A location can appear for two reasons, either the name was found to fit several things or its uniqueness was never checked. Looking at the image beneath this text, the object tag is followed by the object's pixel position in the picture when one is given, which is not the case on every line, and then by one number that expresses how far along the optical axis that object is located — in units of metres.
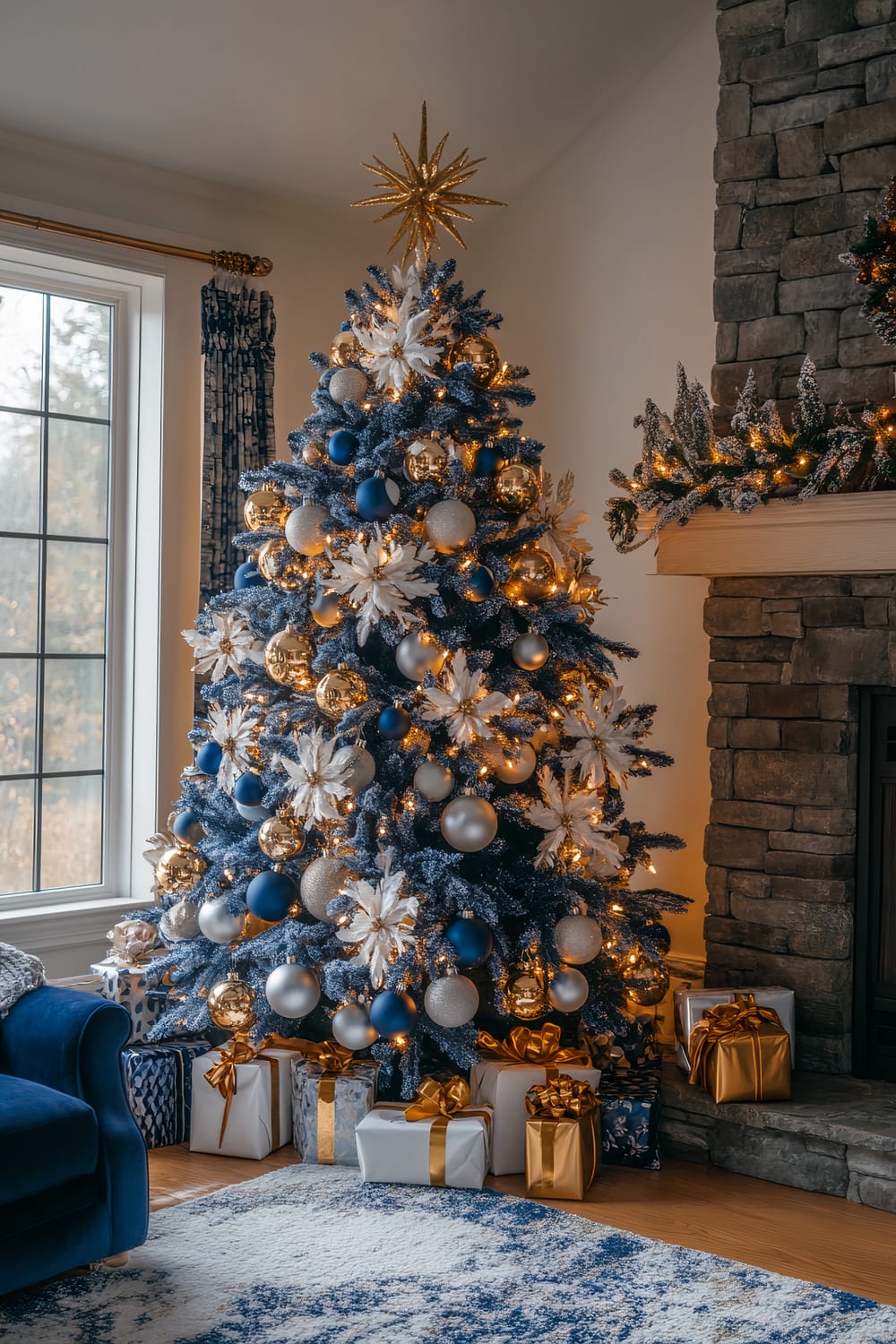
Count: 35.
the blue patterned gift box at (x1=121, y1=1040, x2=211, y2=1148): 3.32
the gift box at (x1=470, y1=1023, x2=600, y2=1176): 3.15
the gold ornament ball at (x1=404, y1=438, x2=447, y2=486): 3.21
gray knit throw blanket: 2.83
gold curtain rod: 3.84
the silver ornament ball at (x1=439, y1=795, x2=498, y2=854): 3.07
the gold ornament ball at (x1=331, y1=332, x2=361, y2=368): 3.45
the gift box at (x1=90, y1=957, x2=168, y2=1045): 3.50
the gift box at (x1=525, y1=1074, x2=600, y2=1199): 2.99
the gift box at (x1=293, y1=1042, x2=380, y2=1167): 3.18
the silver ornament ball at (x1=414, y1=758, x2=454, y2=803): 3.12
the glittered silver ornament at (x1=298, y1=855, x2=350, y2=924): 3.18
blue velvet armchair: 2.41
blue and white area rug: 2.36
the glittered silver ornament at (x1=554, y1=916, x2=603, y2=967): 3.17
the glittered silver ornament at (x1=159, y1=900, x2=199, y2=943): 3.47
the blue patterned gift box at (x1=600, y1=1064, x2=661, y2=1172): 3.22
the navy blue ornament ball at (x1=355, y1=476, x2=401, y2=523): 3.18
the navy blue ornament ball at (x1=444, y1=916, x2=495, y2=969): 3.04
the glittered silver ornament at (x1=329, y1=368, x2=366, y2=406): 3.36
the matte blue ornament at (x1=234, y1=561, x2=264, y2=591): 3.59
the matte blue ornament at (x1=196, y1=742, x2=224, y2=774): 3.49
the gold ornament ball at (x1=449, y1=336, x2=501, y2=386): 3.35
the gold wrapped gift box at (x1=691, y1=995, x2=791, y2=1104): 3.25
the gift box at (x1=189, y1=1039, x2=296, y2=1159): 3.26
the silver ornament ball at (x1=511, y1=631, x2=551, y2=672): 3.26
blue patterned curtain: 4.26
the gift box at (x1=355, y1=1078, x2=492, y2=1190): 3.03
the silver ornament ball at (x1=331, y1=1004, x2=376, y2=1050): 3.12
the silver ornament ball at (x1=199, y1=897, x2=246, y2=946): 3.33
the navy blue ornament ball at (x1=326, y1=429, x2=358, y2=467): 3.28
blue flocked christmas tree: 3.11
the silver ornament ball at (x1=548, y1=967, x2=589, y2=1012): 3.20
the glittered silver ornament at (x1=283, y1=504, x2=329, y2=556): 3.28
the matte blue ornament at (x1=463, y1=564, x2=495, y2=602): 3.18
